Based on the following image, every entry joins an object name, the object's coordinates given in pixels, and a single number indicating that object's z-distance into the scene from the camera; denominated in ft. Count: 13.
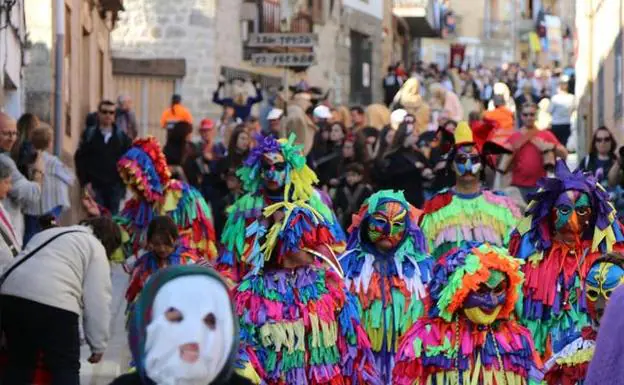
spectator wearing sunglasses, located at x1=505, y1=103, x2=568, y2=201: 63.41
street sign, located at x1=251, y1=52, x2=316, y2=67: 73.56
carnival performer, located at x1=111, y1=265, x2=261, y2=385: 19.38
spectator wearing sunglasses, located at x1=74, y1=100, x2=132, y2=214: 63.82
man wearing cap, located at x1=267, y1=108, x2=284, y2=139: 79.97
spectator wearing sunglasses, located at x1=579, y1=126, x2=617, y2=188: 59.00
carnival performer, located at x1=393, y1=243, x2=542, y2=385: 30.71
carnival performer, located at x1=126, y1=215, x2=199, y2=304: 43.11
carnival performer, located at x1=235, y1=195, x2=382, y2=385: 33.30
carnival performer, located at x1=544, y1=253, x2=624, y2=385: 28.91
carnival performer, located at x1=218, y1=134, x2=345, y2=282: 45.39
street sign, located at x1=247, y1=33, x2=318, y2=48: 73.72
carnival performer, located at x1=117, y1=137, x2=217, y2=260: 48.26
